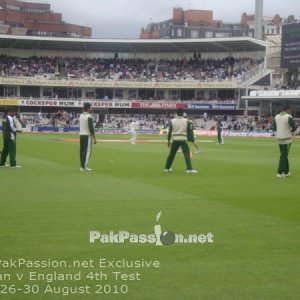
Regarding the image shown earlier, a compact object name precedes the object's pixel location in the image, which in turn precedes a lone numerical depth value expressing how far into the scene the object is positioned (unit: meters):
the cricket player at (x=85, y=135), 17.83
